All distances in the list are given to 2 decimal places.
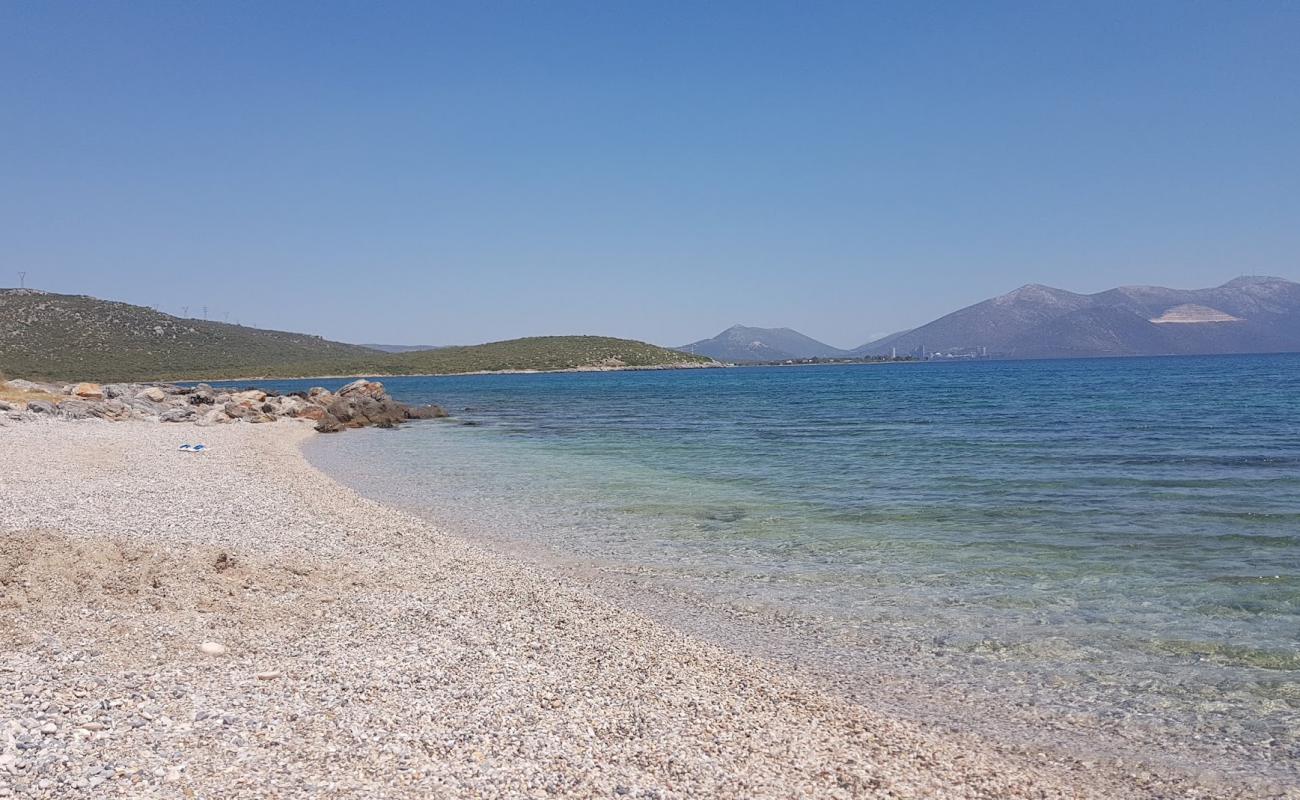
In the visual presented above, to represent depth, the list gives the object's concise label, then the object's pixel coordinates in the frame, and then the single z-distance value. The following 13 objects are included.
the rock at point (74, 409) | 36.44
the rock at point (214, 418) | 40.26
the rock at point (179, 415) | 39.97
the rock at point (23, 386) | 49.46
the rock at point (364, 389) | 50.29
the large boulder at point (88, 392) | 45.41
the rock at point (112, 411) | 37.84
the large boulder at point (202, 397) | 48.97
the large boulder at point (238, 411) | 43.06
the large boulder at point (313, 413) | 46.26
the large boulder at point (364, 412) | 43.56
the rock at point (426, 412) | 48.78
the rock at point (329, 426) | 40.41
